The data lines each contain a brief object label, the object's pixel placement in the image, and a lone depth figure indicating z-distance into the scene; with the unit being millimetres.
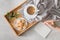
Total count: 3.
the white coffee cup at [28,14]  1472
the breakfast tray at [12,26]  1478
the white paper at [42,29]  1472
